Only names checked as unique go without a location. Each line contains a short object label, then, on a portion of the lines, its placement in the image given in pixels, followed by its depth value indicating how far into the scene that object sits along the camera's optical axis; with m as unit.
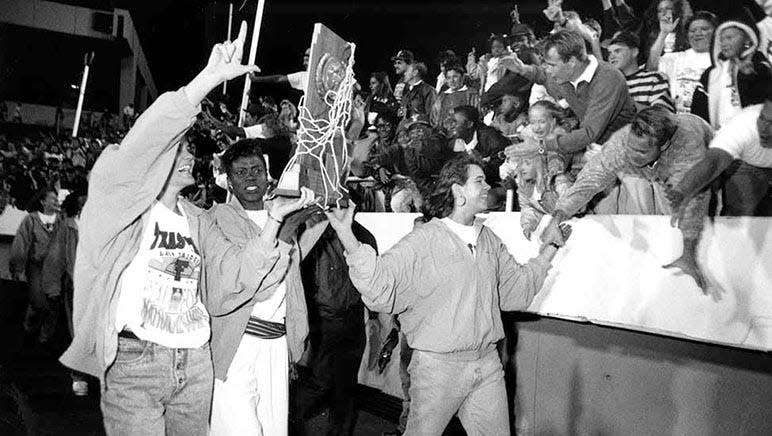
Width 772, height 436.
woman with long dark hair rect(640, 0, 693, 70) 4.12
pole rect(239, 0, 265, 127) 4.86
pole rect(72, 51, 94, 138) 11.91
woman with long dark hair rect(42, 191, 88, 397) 7.25
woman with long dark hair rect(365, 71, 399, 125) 7.44
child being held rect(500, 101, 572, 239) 5.08
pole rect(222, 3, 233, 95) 9.49
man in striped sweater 4.28
